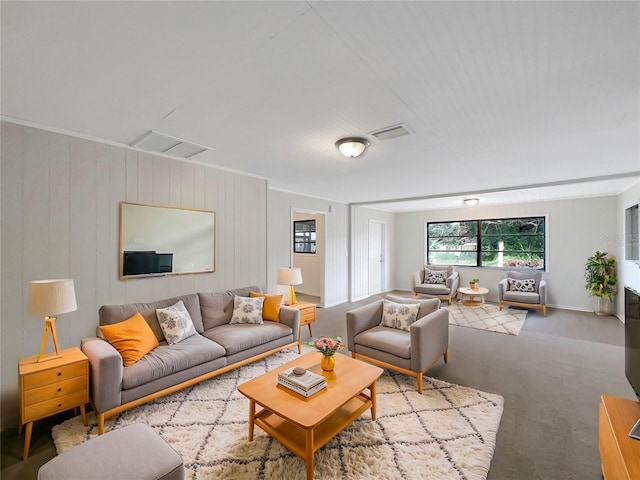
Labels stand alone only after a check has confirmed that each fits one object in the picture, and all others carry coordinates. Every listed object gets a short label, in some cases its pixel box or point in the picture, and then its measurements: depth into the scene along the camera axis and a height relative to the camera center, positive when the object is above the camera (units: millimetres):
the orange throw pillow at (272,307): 3830 -854
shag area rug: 1899 -1450
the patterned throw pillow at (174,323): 2988 -848
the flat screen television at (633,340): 1592 -556
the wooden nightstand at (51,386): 2072 -1079
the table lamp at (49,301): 2217 -456
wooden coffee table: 1871 -1095
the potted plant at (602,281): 5551 -719
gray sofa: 2279 -1049
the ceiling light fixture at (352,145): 2818 +936
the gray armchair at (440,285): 6766 -1017
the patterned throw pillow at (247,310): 3650 -849
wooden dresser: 1312 -965
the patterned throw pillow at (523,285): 6216 -892
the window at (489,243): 6848 +2
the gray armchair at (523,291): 5789 -995
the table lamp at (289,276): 4391 -516
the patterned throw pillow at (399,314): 3393 -844
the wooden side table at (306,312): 4258 -1026
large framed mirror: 3127 +11
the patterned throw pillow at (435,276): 7223 -823
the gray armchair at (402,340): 2857 -1023
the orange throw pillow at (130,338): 2555 -869
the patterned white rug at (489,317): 4935 -1397
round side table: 6262 -1260
